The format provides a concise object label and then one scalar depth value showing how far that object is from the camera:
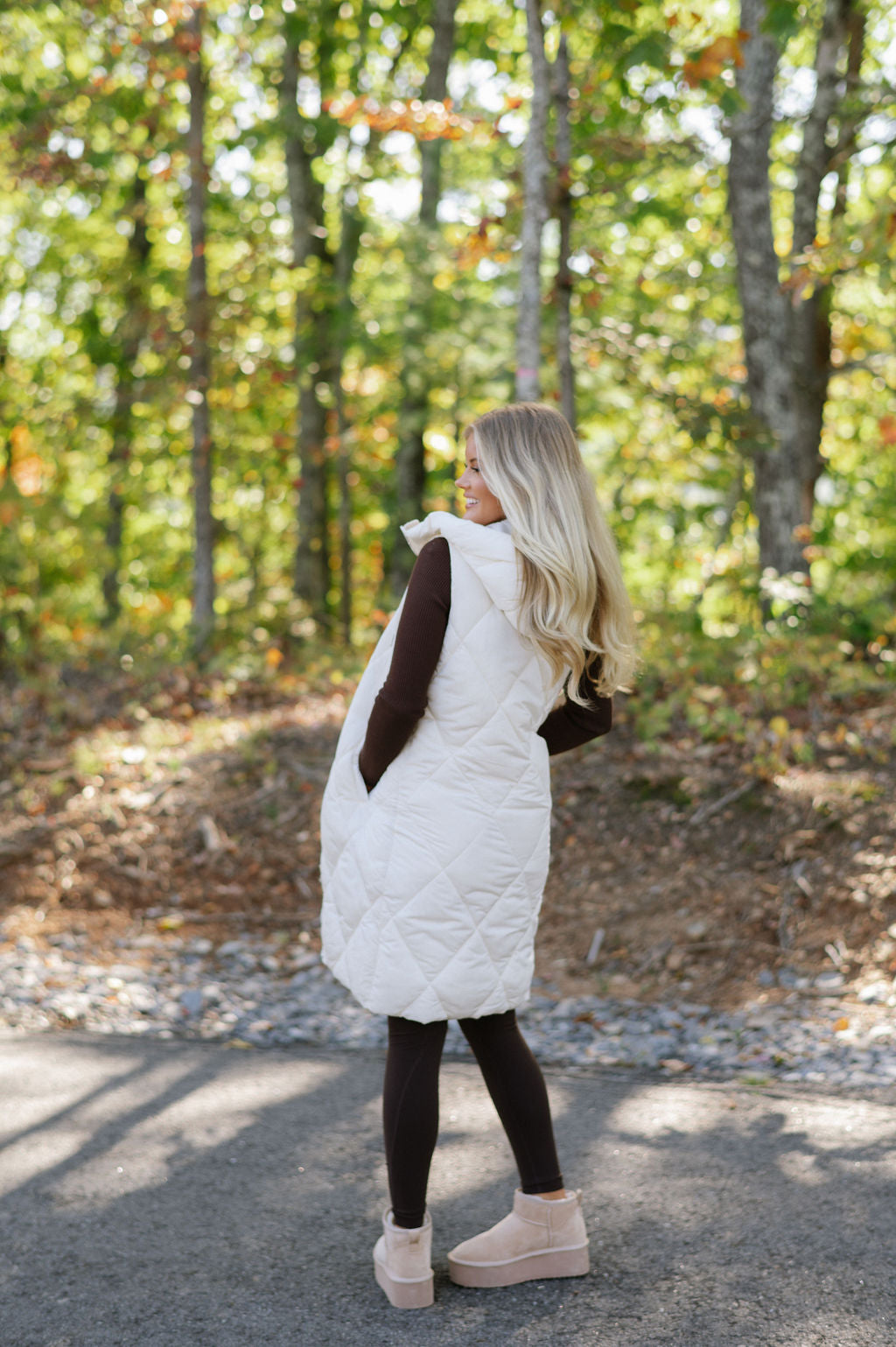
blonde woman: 2.66
